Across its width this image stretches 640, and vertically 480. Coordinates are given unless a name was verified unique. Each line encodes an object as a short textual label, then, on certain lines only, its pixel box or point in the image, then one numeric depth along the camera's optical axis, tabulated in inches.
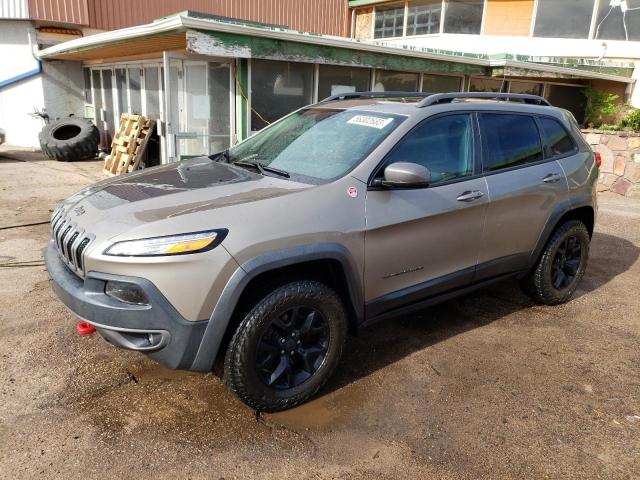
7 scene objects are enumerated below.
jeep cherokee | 98.7
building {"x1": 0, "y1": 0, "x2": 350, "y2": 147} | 535.2
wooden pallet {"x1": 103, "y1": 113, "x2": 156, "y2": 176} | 401.1
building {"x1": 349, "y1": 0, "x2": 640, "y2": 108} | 548.4
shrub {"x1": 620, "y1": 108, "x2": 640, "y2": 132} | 486.0
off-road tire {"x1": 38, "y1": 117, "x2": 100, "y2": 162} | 479.2
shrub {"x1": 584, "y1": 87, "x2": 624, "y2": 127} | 552.1
